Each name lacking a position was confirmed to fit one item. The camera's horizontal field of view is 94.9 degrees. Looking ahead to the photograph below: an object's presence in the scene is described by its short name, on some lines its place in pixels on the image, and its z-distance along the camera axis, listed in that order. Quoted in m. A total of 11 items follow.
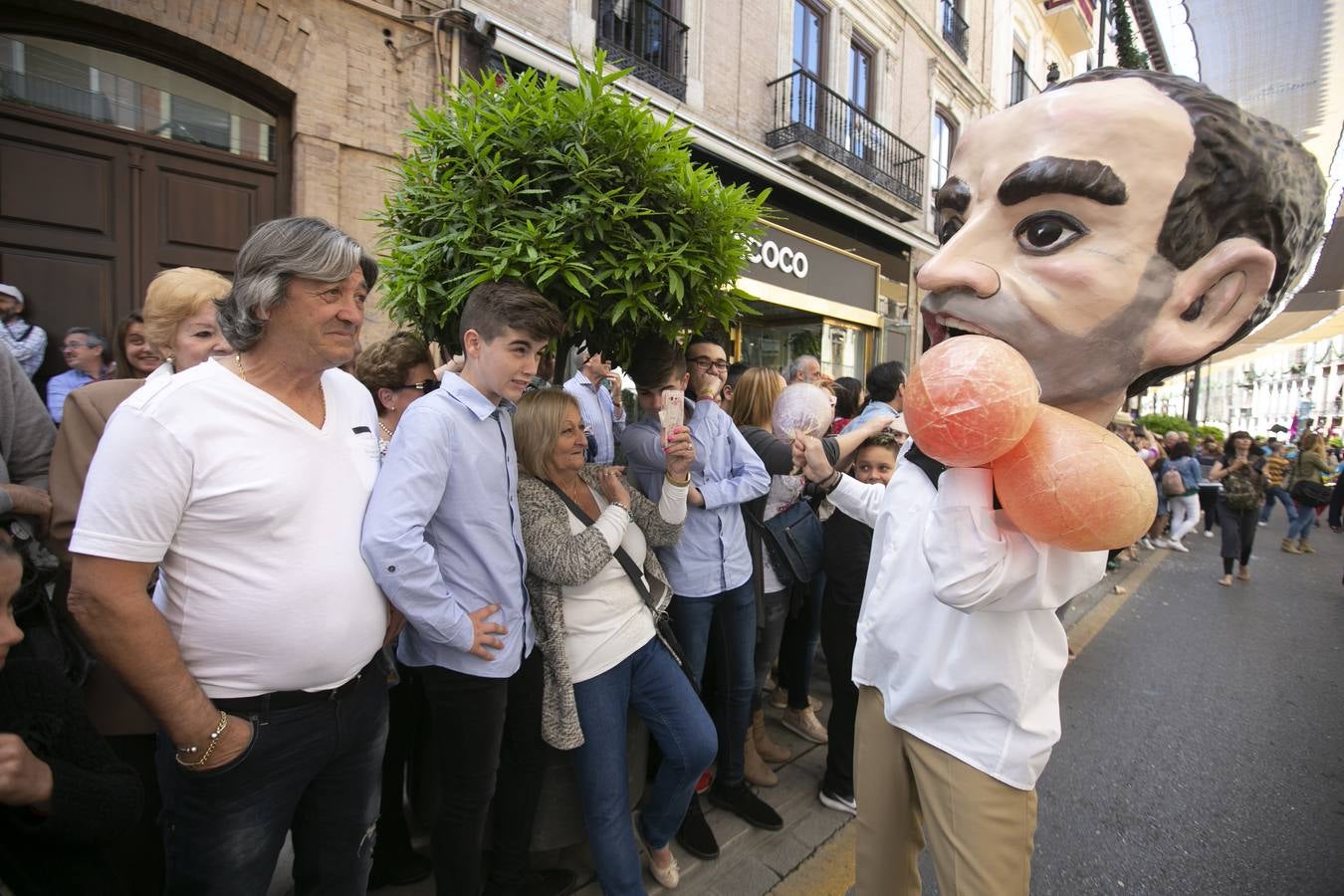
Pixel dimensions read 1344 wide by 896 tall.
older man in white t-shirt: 1.26
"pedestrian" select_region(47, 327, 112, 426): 3.39
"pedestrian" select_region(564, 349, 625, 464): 2.89
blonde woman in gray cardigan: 2.02
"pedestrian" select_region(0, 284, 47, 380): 3.69
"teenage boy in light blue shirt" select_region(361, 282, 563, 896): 1.73
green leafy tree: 1.83
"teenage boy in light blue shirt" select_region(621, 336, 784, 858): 2.58
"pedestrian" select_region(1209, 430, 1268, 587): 6.99
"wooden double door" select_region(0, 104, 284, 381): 4.15
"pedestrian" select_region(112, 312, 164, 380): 2.61
